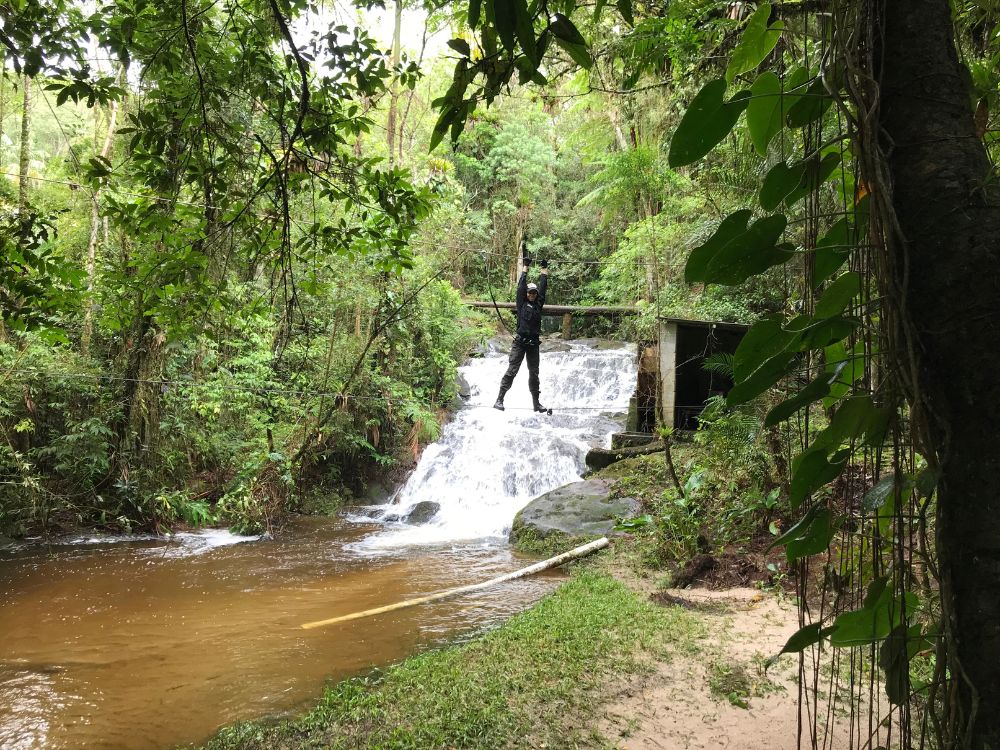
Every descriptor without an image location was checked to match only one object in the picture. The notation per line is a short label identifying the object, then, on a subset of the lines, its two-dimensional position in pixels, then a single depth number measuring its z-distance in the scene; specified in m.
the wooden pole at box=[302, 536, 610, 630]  5.64
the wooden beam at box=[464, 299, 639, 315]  13.88
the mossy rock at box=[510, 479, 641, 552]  7.80
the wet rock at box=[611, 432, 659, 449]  9.97
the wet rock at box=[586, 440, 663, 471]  9.43
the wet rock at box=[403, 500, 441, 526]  10.00
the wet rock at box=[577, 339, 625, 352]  15.89
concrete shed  9.01
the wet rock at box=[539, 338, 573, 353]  15.87
